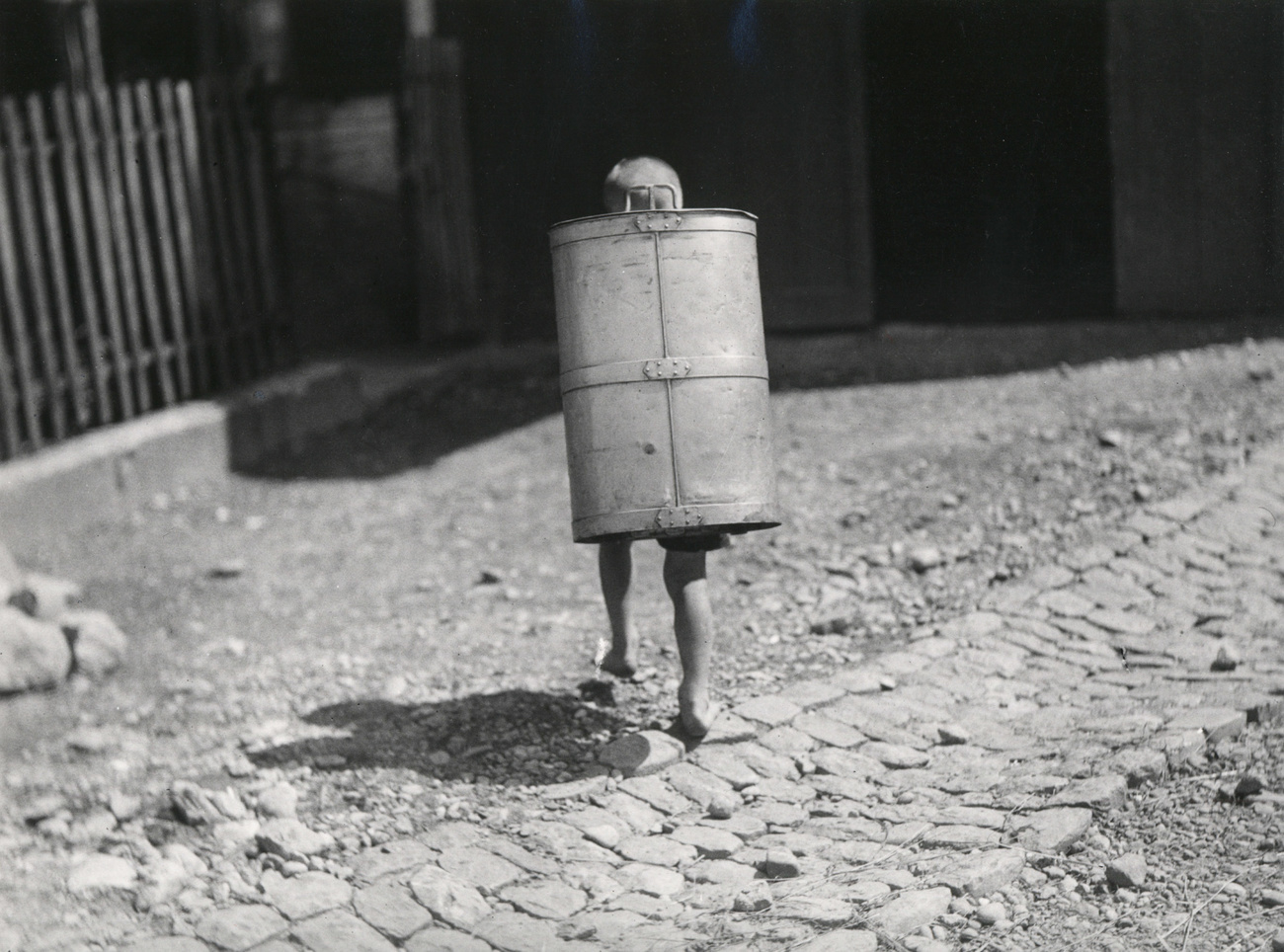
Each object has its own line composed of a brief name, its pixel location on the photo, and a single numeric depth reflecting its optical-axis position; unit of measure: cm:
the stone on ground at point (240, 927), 299
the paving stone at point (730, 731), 396
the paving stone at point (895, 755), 390
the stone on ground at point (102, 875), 329
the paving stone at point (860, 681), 432
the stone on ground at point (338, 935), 299
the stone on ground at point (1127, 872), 309
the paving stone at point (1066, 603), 492
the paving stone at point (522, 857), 336
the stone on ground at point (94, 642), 462
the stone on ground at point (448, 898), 312
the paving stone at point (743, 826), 351
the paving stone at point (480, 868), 327
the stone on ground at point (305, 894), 314
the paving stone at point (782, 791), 371
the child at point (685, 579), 384
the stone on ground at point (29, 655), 440
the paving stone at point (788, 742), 393
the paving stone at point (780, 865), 326
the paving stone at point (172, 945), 296
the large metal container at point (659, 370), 367
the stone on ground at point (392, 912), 306
